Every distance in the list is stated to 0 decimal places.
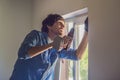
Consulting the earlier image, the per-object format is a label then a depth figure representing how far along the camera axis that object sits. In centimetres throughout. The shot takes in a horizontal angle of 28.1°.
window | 212
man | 196
